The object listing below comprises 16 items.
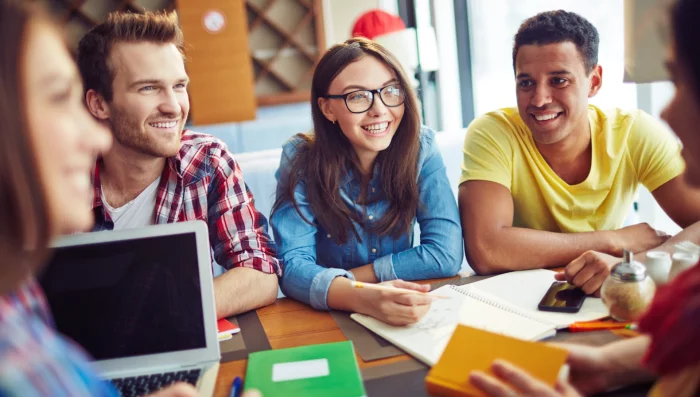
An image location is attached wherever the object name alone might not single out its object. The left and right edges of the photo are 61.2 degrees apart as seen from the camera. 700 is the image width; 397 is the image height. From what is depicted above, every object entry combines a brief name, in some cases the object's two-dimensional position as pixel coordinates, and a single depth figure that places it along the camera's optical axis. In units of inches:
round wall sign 139.6
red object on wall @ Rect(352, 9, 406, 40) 101.3
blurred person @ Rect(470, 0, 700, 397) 18.4
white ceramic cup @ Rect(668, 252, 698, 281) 31.1
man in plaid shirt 44.1
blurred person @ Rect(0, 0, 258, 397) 15.7
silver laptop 29.1
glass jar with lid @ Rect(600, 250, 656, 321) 29.9
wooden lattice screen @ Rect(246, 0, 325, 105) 151.6
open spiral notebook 30.0
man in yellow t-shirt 46.3
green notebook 26.0
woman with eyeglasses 44.1
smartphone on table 32.2
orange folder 23.3
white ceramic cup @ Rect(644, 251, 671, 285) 32.6
